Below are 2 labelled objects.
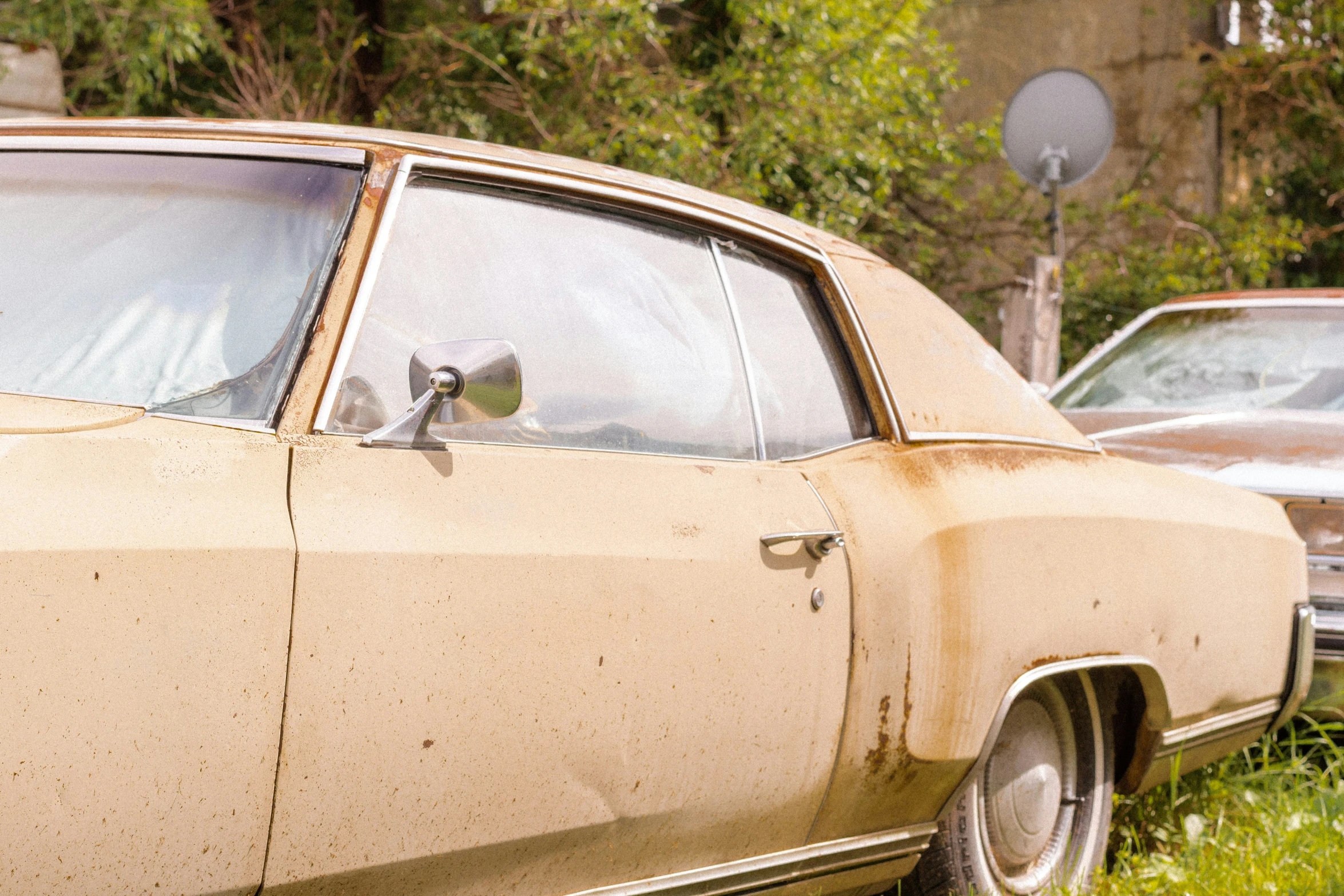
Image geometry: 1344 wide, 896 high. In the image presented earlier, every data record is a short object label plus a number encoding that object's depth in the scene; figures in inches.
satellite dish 288.2
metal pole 282.2
